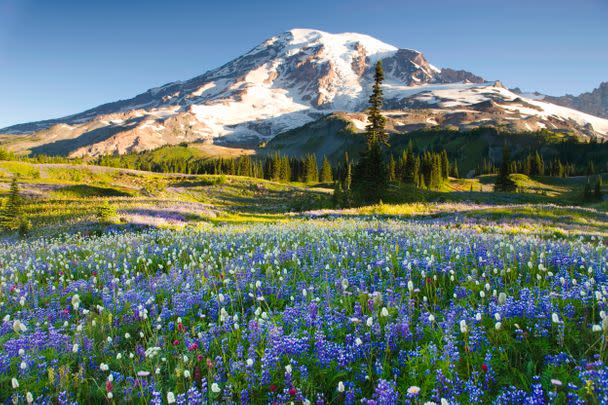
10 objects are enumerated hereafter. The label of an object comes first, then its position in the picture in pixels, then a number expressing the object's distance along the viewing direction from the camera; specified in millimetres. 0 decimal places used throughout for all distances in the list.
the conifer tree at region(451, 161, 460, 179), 157475
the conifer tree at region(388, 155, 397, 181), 118250
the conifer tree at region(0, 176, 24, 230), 28234
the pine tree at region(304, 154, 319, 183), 160375
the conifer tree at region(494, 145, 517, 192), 87375
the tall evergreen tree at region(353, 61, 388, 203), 47719
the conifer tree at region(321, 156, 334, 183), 152250
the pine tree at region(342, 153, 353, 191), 42188
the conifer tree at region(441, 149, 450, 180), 126425
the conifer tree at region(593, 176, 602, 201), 65800
